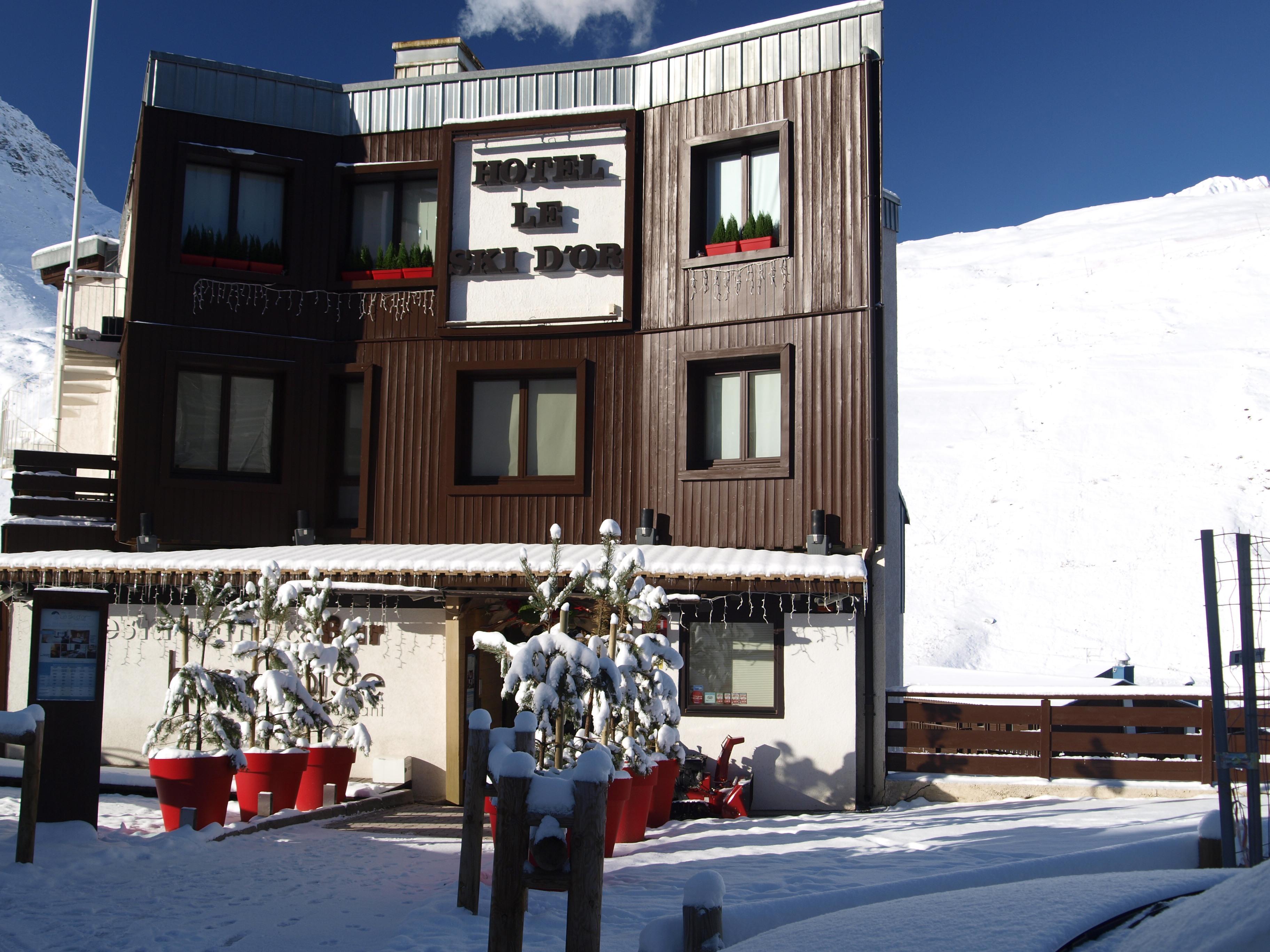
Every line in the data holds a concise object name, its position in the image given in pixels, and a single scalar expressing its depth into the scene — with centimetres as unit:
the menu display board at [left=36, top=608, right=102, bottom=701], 887
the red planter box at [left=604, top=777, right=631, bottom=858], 905
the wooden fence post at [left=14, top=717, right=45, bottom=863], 776
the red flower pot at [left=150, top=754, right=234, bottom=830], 961
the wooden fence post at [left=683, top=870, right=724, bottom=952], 400
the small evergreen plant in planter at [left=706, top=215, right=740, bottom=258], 1520
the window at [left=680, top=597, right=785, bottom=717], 1337
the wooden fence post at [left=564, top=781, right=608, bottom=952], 514
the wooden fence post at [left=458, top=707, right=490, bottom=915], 699
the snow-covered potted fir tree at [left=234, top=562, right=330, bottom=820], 1086
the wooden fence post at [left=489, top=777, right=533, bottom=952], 538
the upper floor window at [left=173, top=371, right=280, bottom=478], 1608
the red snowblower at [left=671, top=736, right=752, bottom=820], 1191
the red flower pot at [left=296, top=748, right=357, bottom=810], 1170
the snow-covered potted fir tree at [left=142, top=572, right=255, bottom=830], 965
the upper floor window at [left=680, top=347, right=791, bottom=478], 1470
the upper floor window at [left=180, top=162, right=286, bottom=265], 1638
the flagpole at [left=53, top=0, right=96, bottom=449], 1859
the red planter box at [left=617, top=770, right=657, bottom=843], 979
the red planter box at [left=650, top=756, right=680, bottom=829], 1104
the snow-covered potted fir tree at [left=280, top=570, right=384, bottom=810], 1170
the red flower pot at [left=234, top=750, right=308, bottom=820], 1080
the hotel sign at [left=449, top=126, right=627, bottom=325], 1575
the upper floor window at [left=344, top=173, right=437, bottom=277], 1669
